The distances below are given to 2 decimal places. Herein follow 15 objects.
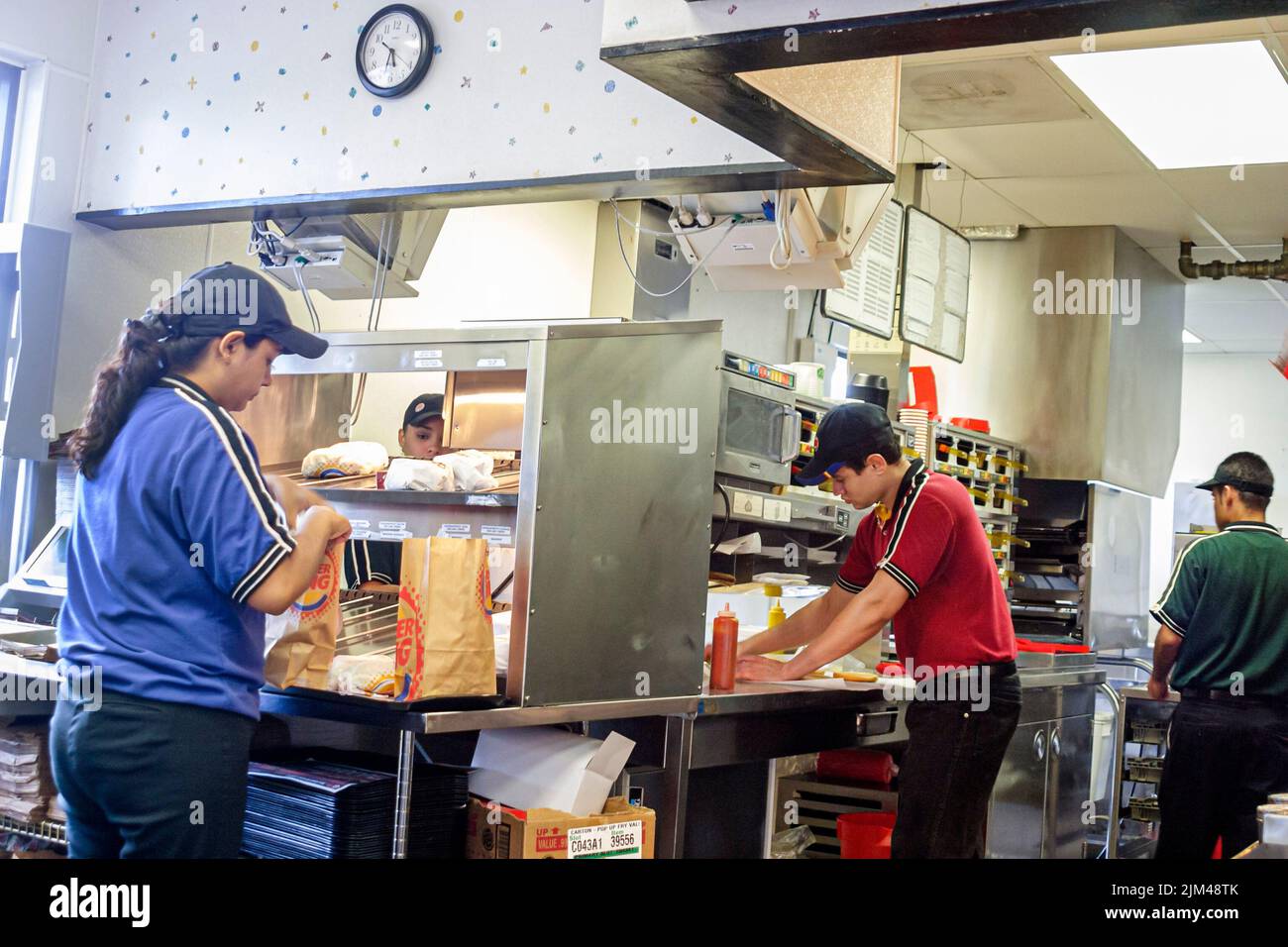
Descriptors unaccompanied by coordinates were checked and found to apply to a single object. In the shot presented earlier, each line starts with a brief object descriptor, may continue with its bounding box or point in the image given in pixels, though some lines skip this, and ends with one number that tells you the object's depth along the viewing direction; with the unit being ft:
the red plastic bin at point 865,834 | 12.91
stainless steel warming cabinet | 9.44
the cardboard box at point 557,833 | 9.04
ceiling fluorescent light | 16.67
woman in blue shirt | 7.39
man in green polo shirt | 14.52
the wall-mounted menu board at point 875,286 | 18.65
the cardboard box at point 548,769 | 9.47
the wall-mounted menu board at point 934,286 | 20.10
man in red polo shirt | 11.88
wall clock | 11.47
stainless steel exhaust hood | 25.05
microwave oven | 13.15
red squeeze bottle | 11.65
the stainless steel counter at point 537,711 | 8.54
